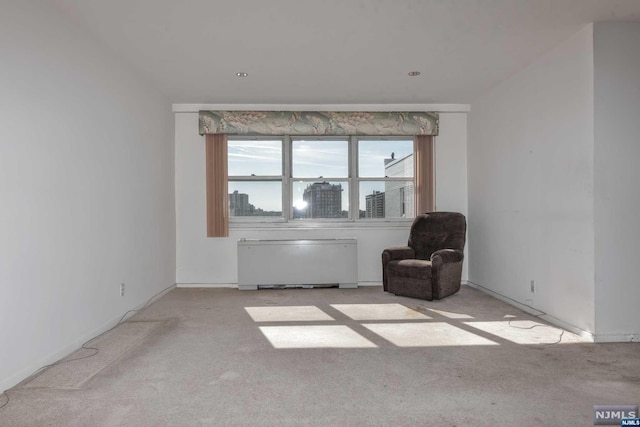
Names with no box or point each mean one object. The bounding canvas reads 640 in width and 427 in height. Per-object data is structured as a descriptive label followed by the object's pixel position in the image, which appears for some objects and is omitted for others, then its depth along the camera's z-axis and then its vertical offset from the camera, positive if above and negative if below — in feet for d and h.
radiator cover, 17.37 -2.41
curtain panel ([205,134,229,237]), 17.80 +1.02
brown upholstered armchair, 14.62 -2.10
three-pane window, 18.65 +1.54
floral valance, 17.58 +4.05
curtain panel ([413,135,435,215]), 18.13 +1.60
